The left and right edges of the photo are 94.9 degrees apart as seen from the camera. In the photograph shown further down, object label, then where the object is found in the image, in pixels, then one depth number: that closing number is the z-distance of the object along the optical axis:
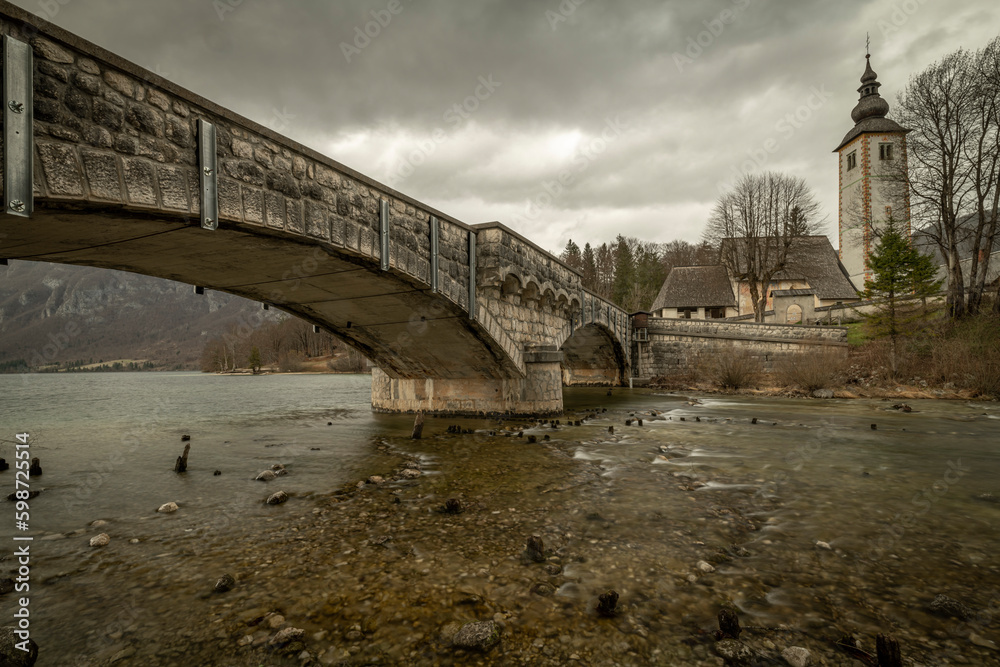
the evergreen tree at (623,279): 51.28
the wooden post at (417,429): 9.06
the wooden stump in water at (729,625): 2.28
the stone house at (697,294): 40.94
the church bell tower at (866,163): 35.19
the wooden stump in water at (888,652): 1.98
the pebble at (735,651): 2.13
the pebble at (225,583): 2.84
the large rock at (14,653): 2.08
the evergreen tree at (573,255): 59.53
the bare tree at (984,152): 17.98
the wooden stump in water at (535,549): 3.28
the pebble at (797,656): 2.10
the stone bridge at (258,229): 3.52
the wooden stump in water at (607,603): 2.53
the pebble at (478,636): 2.25
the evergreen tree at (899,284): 19.19
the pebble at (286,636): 2.28
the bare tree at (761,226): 34.91
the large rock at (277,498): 4.84
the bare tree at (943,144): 18.77
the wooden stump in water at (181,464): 6.55
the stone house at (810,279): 38.88
